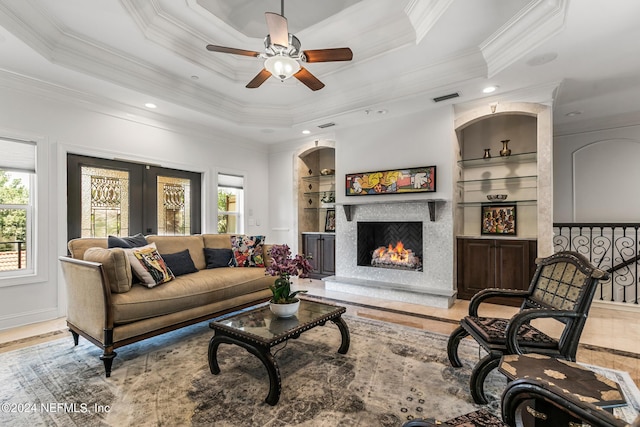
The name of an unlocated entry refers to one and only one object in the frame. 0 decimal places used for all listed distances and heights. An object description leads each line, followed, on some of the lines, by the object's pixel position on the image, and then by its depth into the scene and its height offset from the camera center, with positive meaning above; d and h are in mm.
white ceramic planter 2475 -780
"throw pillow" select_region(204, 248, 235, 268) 3908 -571
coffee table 2004 -851
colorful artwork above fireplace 4443 +494
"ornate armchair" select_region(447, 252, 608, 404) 1829 -660
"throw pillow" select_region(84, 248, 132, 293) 2588 -440
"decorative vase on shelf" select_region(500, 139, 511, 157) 4273 +889
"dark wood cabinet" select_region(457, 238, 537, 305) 4012 -701
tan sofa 2396 -775
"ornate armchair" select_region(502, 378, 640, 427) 881 -637
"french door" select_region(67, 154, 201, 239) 3924 +222
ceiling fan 2539 +1417
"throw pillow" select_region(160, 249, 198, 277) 3401 -561
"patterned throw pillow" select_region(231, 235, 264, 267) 4008 -491
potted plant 2504 -496
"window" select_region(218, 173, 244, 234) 5746 +211
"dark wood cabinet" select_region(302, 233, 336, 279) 5840 -741
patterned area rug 1823 -1212
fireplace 4766 -518
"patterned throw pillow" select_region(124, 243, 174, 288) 2871 -507
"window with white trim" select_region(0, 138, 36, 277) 3383 +98
